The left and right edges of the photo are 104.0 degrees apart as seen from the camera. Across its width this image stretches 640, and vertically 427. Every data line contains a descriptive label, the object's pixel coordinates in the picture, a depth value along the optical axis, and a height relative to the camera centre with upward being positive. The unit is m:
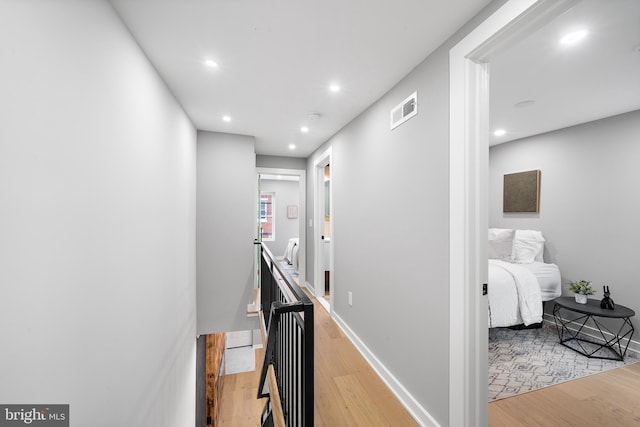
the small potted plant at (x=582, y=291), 2.78 -0.85
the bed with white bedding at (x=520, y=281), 2.71 -0.78
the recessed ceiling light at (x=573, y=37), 1.55 +1.14
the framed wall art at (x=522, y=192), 3.73 +0.36
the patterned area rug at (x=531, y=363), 2.15 -1.46
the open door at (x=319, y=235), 4.21 -0.34
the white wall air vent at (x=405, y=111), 1.84 +0.82
